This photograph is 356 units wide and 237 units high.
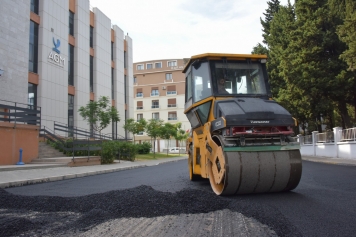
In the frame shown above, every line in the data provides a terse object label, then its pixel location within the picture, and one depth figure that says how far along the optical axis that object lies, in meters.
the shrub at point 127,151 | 25.08
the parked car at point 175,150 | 56.97
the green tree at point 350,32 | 16.92
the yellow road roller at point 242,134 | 5.36
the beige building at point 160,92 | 67.00
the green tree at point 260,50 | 34.81
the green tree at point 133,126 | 33.65
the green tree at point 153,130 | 37.38
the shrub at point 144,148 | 37.33
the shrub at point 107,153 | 20.21
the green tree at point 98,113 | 25.42
